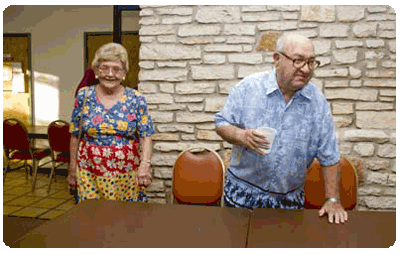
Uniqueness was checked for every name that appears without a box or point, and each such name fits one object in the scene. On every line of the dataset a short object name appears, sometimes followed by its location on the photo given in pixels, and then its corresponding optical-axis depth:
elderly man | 1.74
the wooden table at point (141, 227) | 1.28
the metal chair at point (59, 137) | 4.57
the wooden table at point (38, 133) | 5.03
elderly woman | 2.05
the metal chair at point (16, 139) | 4.69
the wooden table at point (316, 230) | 1.31
